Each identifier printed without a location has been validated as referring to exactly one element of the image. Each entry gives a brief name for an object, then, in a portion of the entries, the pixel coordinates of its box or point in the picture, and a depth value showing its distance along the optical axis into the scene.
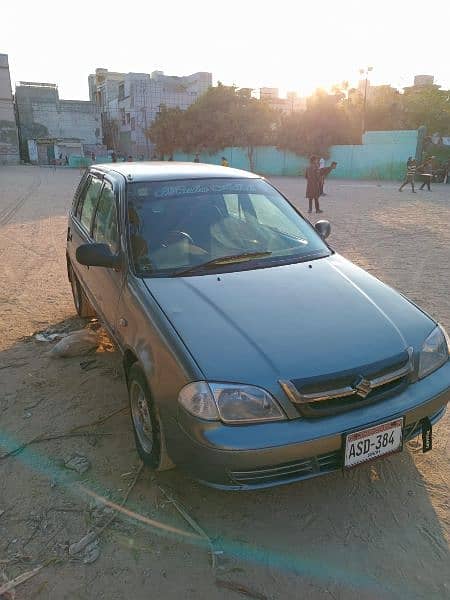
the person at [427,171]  22.27
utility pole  37.06
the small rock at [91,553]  2.17
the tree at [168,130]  44.44
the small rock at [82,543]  2.21
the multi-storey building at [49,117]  60.31
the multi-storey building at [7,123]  54.91
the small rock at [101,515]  2.38
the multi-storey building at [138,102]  58.69
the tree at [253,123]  39.91
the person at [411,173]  20.80
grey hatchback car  2.09
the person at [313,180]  13.23
